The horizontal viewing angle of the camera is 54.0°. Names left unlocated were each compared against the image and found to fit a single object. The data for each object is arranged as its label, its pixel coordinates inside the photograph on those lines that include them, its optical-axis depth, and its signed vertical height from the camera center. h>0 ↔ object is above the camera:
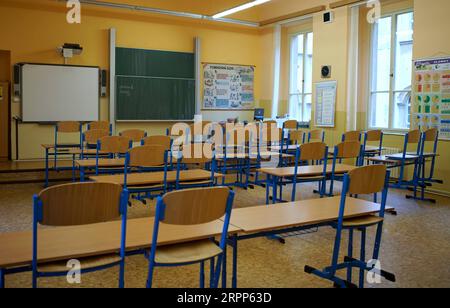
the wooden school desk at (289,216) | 2.51 -0.54
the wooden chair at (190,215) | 2.06 -0.43
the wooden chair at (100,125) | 7.62 -0.01
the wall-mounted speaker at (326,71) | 8.88 +1.16
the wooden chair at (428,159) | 6.26 -0.44
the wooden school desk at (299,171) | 4.66 -0.47
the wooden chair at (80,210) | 1.94 -0.40
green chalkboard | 9.34 +0.89
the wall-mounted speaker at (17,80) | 8.35 +0.81
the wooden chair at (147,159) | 4.20 -0.33
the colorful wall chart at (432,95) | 6.63 +0.56
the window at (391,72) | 7.79 +1.07
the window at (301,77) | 10.09 +1.20
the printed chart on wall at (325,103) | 8.84 +0.53
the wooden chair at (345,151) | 4.95 -0.25
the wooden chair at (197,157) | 4.47 -0.33
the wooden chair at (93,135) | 6.28 -0.15
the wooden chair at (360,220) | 2.79 -0.60
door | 8.45 +0.03
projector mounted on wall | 8.55 +1.45
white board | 8.45 +0.60
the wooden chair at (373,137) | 6.93 -0.11
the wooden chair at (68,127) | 7.44 -0.05
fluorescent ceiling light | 8.38 +2.39
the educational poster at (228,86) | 10.42 +0.98
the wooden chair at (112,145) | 5.21 -0.24
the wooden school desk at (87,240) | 1.97 -0.58
